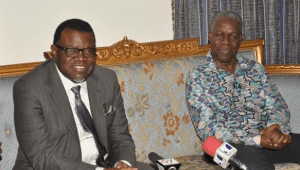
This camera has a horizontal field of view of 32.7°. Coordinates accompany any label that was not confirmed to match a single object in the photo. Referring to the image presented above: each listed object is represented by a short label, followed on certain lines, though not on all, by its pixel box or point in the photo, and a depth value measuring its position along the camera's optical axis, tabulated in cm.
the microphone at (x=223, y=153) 253
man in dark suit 290
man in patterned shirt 349
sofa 371
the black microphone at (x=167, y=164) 275
